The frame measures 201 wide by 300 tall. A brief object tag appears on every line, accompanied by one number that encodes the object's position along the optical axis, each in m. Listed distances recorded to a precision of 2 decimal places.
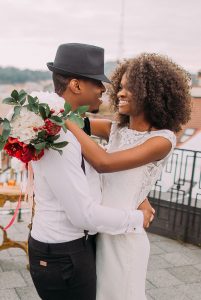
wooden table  4.25
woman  1.72
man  1.46
